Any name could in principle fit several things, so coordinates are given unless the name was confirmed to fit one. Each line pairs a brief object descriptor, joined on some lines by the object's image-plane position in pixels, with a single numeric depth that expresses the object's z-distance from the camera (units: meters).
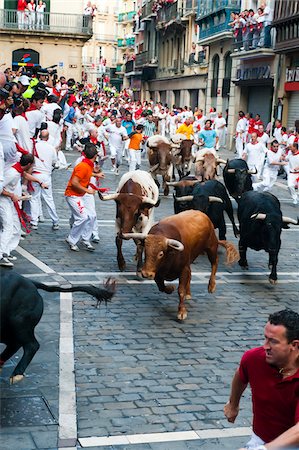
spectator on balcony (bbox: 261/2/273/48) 29.78
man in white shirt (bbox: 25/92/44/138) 15.87
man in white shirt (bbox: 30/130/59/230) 12.62
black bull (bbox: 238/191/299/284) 10.12
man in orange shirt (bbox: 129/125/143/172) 20.05
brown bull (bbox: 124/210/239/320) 8.15
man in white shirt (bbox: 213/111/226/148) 30.22
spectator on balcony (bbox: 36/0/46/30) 40.91
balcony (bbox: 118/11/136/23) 82.42
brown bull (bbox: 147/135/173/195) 17.83
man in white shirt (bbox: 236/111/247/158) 26.77
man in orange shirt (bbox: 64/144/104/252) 11.27
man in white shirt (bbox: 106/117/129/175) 21.53
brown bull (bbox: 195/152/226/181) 14.86
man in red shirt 3.89
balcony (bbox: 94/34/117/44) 90.00
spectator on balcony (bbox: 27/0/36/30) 40.46
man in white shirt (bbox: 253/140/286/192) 18.39
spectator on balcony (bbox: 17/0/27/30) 39.47
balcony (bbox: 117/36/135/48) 79.62
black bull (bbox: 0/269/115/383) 5.82
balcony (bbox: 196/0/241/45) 35.34
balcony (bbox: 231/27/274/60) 29.98
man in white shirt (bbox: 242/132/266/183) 19.20
